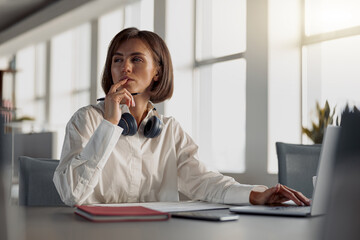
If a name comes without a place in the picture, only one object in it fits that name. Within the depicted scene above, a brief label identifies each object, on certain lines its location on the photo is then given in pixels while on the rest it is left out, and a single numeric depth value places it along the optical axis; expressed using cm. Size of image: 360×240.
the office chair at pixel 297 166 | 221
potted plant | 397
